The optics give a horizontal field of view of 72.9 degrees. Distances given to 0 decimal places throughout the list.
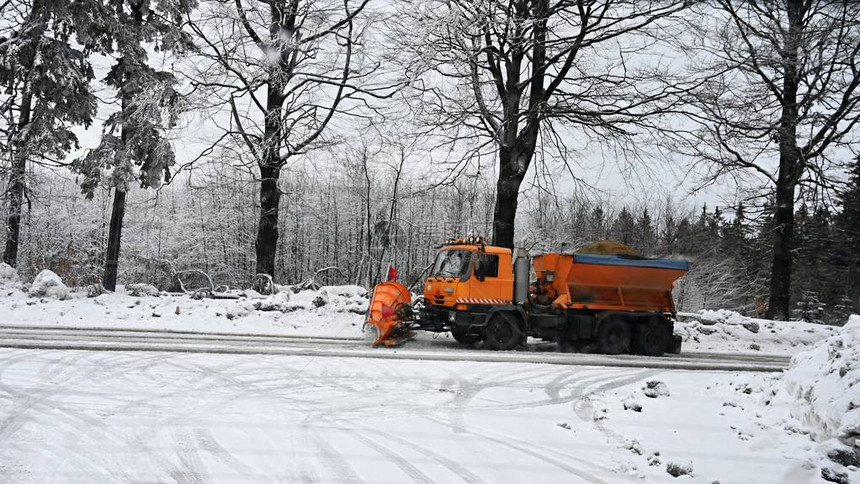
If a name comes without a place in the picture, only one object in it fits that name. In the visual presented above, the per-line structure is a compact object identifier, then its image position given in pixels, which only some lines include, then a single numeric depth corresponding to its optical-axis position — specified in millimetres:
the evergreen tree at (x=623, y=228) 50594
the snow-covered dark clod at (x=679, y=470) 4930
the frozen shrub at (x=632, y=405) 6809
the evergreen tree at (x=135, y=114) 17969
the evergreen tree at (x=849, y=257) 36031
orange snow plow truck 12984
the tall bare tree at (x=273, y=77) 18328
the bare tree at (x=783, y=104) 15273
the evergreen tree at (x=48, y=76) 19312
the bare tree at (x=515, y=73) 13984
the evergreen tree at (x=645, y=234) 54750
